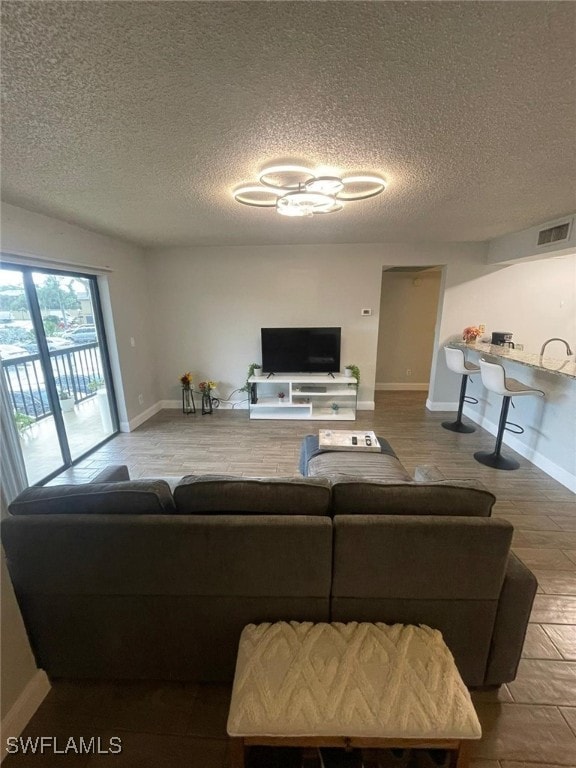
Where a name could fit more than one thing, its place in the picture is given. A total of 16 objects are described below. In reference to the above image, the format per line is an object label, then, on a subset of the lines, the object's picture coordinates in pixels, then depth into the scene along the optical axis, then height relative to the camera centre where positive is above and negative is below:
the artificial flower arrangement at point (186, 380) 4.72 -0.98
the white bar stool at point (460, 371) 3.89 -0.72
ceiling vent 3.00 +0.76
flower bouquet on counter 4.44 -0.29
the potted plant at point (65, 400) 3.36 -0.93
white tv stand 4.52 -1.25
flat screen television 4.57 -0.53
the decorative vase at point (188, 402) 4.92 -1.37
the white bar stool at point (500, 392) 3.04 -0.77
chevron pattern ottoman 0.89 -1.14
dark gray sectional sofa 1.20 -0.98
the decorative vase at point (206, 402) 4.85 -1.36
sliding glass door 2.75 -0.50
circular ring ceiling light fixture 1.86 +0.83
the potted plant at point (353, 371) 4.55 -0.84
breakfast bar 2.88 -1.03
